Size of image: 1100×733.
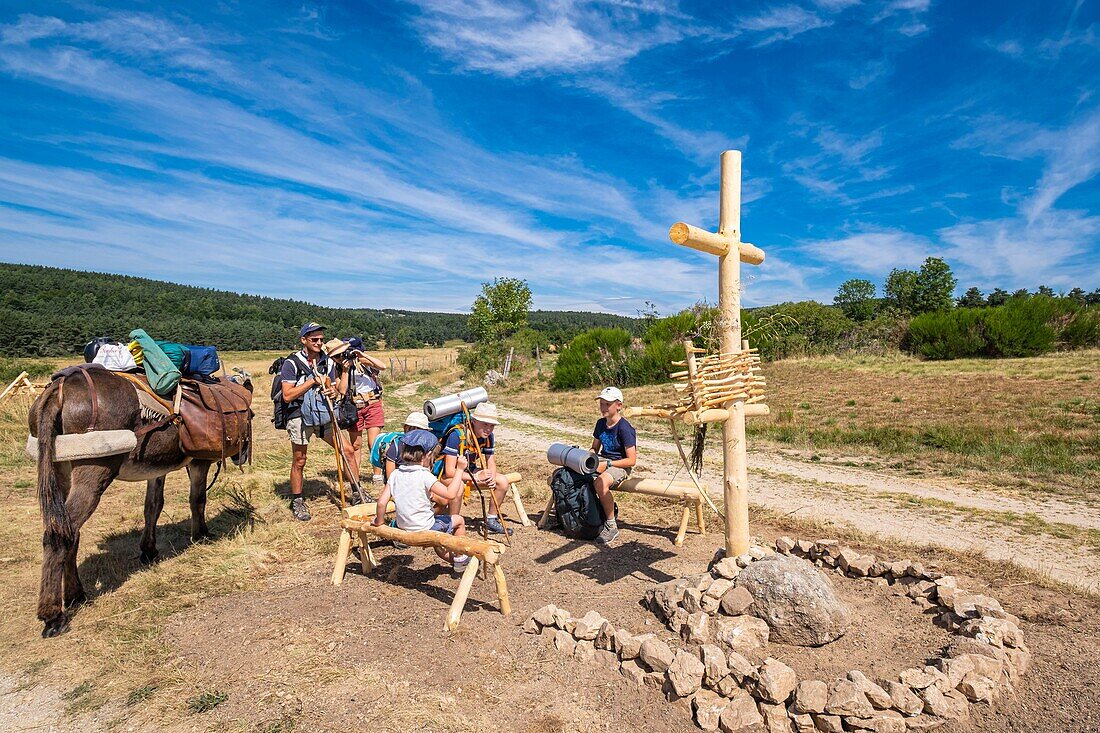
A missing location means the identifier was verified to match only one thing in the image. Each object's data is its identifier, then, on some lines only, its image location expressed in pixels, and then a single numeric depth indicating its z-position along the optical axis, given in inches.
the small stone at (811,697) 121.1
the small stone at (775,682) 126.3
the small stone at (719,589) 167.8
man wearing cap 262.2
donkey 164.4
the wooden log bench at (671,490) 235.6
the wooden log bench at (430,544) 166.7
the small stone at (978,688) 127.0
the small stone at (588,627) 153.9
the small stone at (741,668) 131.9
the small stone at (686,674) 130.9
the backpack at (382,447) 268.1
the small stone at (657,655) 138.4
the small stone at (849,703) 118.3
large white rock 151.9
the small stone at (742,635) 151.3
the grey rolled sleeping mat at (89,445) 167.9
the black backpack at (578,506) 241.4
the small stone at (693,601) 163.9
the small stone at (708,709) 123.8
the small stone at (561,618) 160.1
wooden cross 179.2
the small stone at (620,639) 146.8
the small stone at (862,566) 192.2
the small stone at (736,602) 161.4
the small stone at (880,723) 117.2
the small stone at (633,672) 138.8
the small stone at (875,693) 120.8
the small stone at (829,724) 117.6
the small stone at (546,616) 162.7
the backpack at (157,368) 202.5
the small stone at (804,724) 120.3
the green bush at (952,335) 989.8
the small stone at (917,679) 126.4
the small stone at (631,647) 145.3
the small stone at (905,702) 120.6
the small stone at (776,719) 120.6
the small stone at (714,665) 133.4
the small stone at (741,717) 121.9
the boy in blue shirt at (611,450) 236.2
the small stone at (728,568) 175.6
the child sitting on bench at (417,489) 185.3
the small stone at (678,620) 162.9
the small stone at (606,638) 149.3
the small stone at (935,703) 120.7
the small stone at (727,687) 130.5
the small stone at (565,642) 151.3
